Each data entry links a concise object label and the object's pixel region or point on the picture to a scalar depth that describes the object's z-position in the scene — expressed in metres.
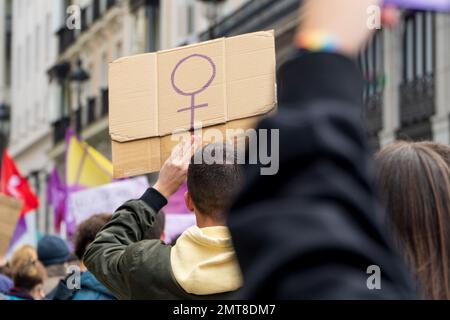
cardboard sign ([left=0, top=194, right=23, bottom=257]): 7.75
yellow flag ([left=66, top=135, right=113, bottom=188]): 11.83
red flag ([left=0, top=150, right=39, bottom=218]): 12.98
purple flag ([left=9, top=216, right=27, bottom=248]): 11.26
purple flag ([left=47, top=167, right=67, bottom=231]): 14.77
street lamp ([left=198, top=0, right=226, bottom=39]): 13.30
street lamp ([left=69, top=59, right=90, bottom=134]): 18.39
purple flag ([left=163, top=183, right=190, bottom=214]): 8.50
